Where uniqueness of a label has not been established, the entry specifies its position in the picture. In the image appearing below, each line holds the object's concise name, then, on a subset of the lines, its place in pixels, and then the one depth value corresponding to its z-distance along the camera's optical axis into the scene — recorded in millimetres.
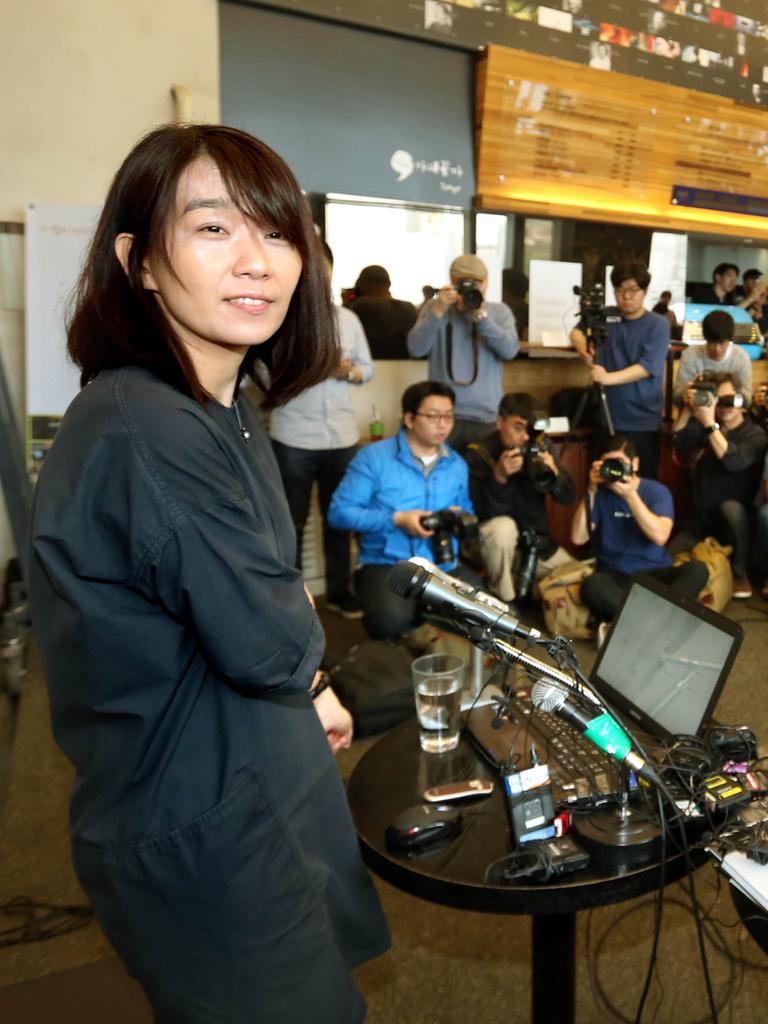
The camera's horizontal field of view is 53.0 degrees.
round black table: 937
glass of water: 1277
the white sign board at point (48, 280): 2990
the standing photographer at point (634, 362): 3730
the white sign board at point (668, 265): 4688
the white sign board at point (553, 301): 4250
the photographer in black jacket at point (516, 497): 2980
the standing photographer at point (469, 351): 3391
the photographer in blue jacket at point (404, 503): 2633
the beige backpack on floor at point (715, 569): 3168
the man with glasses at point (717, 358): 3846
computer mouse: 1024
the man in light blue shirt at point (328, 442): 3268
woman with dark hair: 700
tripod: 3670
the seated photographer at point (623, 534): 2732
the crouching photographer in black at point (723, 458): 3469
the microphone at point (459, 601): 900
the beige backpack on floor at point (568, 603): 2969
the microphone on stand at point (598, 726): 862
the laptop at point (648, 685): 1174
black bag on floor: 2246
